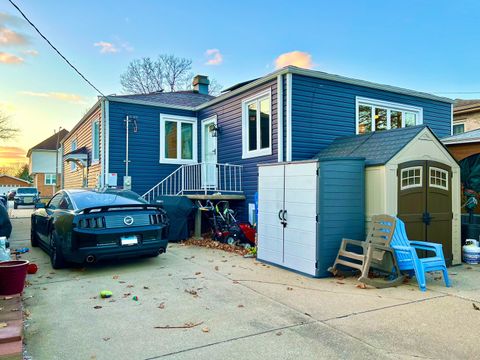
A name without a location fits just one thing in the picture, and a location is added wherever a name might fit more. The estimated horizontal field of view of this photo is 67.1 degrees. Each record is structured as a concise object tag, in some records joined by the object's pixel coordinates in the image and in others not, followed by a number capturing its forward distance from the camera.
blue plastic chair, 5.29
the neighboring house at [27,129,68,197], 42.31
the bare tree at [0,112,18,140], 38.06
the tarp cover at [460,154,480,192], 9.30
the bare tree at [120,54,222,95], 31.27
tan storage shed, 6.25
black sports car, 5.77
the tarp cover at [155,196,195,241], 9.36
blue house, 9.49
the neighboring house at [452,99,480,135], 16.95
